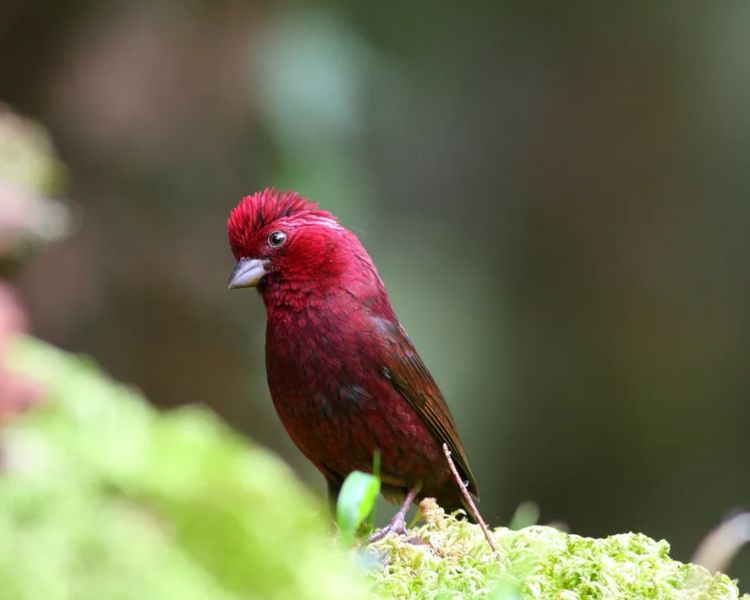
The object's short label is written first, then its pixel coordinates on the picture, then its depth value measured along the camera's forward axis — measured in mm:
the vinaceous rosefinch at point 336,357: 6988
